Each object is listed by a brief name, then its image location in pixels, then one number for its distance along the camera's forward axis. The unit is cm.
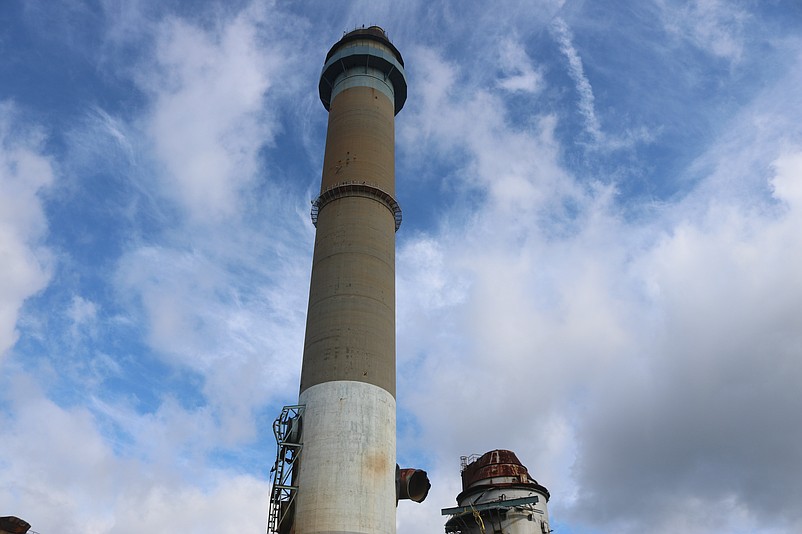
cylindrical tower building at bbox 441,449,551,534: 4334
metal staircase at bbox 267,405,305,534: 3300
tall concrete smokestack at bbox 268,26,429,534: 3297
